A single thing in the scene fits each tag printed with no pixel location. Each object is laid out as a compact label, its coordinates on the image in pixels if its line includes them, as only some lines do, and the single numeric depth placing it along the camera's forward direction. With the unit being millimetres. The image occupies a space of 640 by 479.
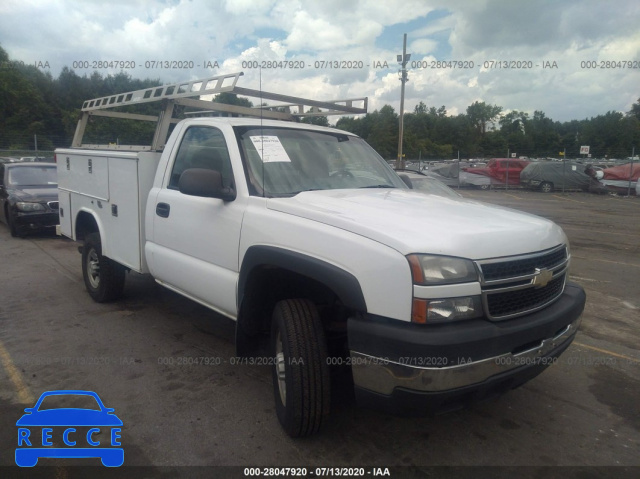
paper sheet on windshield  3732
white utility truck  2482
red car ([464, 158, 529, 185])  27547
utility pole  24391
